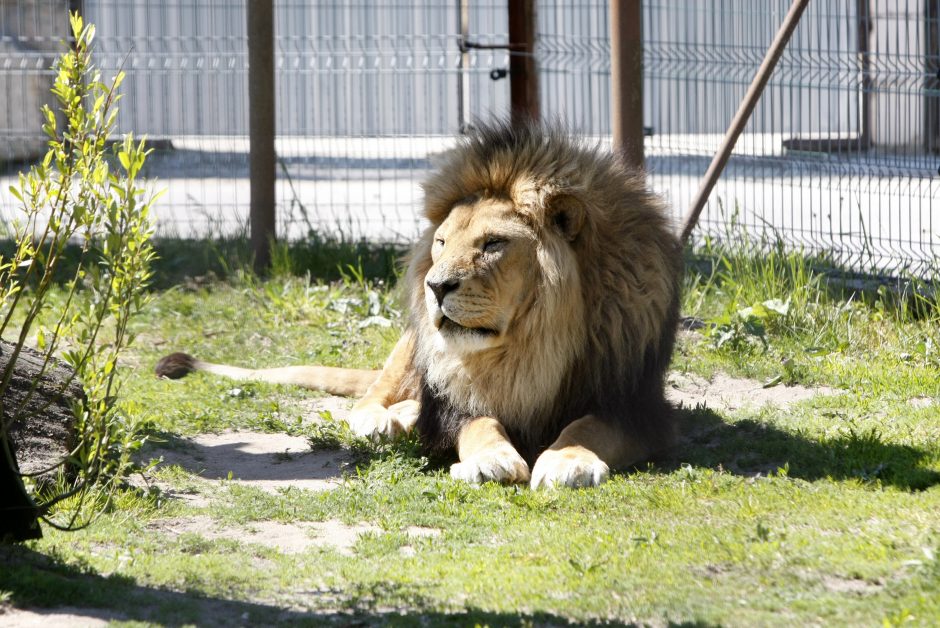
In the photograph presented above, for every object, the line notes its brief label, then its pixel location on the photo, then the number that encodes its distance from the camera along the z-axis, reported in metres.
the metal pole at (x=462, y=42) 18.31
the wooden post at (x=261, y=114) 16.42
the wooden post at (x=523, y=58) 17.08
